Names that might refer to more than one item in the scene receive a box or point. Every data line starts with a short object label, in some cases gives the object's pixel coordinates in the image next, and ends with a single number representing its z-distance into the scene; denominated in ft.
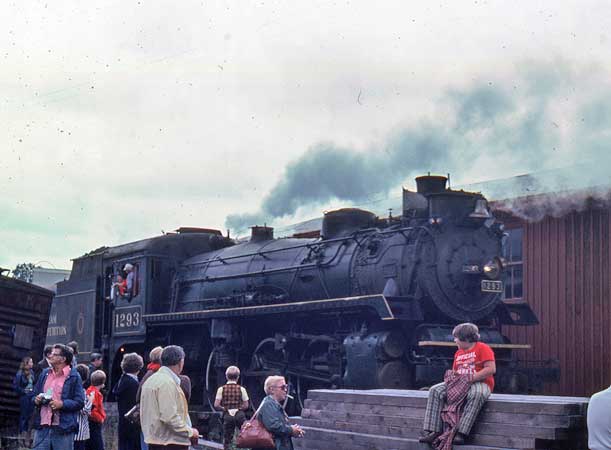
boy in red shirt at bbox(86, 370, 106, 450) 32.78
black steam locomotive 41.88
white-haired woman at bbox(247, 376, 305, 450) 25.50
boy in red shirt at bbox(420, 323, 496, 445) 26.27
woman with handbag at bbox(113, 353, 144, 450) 31.99
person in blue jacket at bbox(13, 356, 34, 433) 46.03
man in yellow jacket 23.07
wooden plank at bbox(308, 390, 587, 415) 24.63
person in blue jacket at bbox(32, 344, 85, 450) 27.84
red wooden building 48.60
